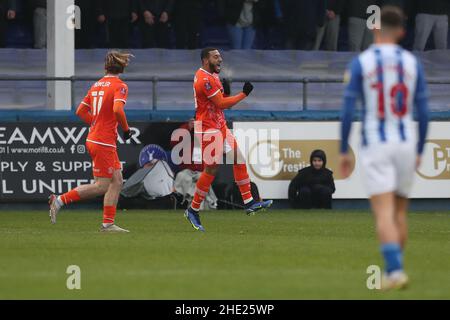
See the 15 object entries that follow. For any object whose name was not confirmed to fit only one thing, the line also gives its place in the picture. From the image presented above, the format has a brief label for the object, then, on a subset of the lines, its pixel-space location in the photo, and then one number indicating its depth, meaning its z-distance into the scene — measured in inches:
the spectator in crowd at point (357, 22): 1098.1
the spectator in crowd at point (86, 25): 1066.7
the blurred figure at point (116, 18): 1050.7
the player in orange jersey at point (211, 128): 687.7
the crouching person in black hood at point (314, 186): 898.7
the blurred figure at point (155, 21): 1079.0
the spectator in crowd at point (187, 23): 1082.1
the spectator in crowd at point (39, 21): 1060.5
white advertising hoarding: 909.8
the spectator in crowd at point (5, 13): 1039.6
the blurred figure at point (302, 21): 1096.2
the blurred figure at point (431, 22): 1115.3
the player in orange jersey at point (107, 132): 654.5
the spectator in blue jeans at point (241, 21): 1093.8
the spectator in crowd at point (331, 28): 1111.0
